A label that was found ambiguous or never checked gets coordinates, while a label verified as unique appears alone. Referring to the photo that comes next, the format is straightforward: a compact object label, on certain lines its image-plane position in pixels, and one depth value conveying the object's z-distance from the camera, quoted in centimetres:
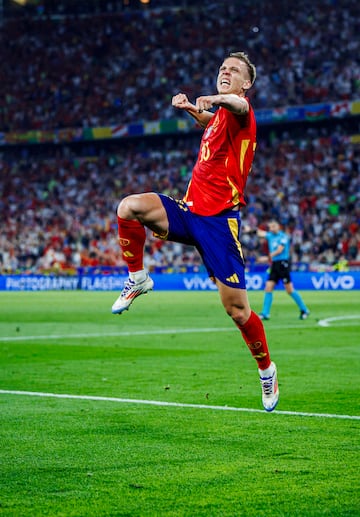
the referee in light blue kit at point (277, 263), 2198
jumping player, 771
